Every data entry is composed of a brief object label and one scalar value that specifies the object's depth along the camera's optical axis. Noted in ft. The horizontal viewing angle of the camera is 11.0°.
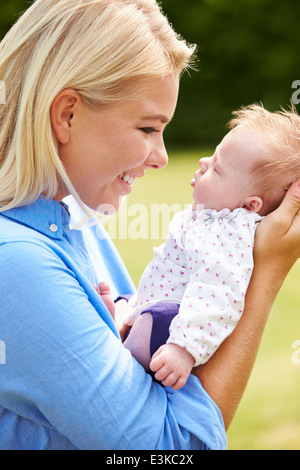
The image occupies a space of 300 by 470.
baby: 4.93
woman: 4.66
